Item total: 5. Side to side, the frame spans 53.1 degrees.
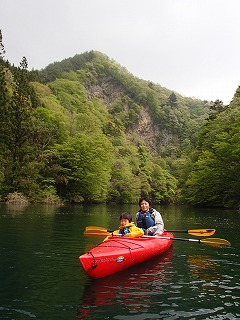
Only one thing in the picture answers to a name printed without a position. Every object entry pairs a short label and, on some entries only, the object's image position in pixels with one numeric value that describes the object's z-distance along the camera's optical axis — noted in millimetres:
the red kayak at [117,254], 4710
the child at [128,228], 6044
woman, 6989
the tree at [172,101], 84447
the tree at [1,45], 23763
